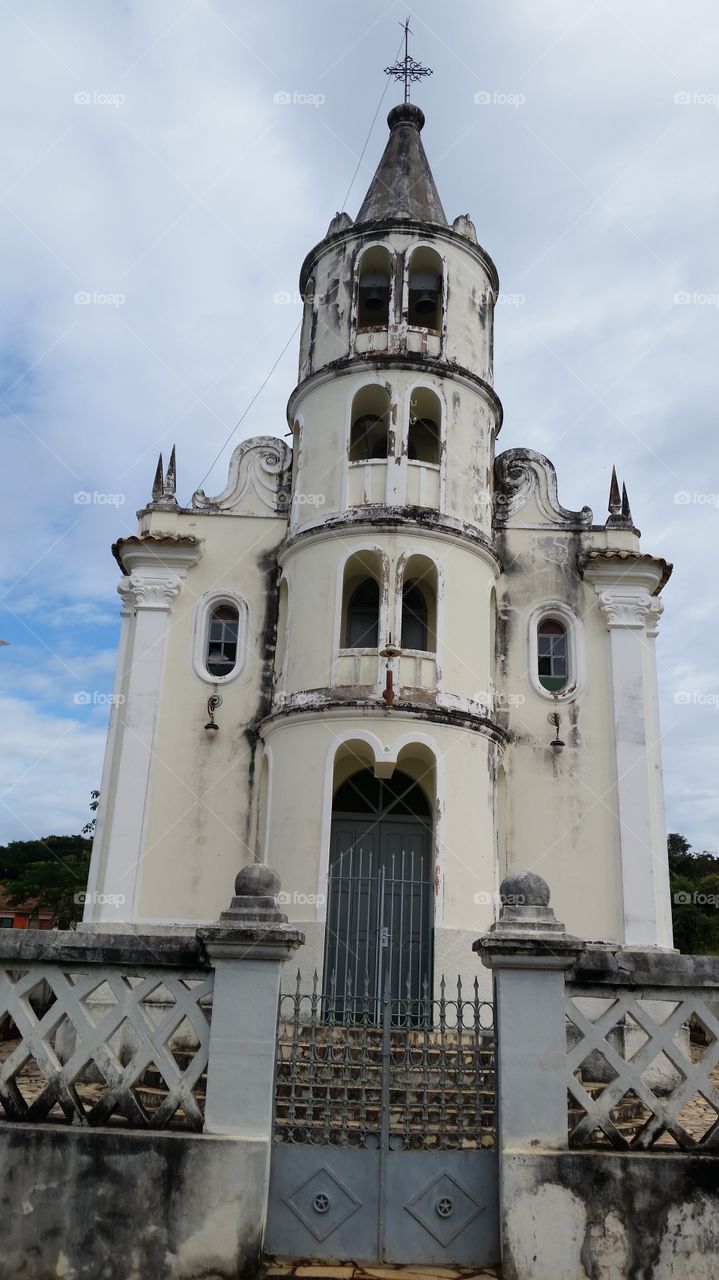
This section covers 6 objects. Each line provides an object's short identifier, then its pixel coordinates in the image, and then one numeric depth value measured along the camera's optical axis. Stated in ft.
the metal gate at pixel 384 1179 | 22.54
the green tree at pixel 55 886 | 125.90
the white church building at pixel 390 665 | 49.19
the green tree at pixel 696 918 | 109.88
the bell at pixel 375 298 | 60.59
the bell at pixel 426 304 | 60.85
